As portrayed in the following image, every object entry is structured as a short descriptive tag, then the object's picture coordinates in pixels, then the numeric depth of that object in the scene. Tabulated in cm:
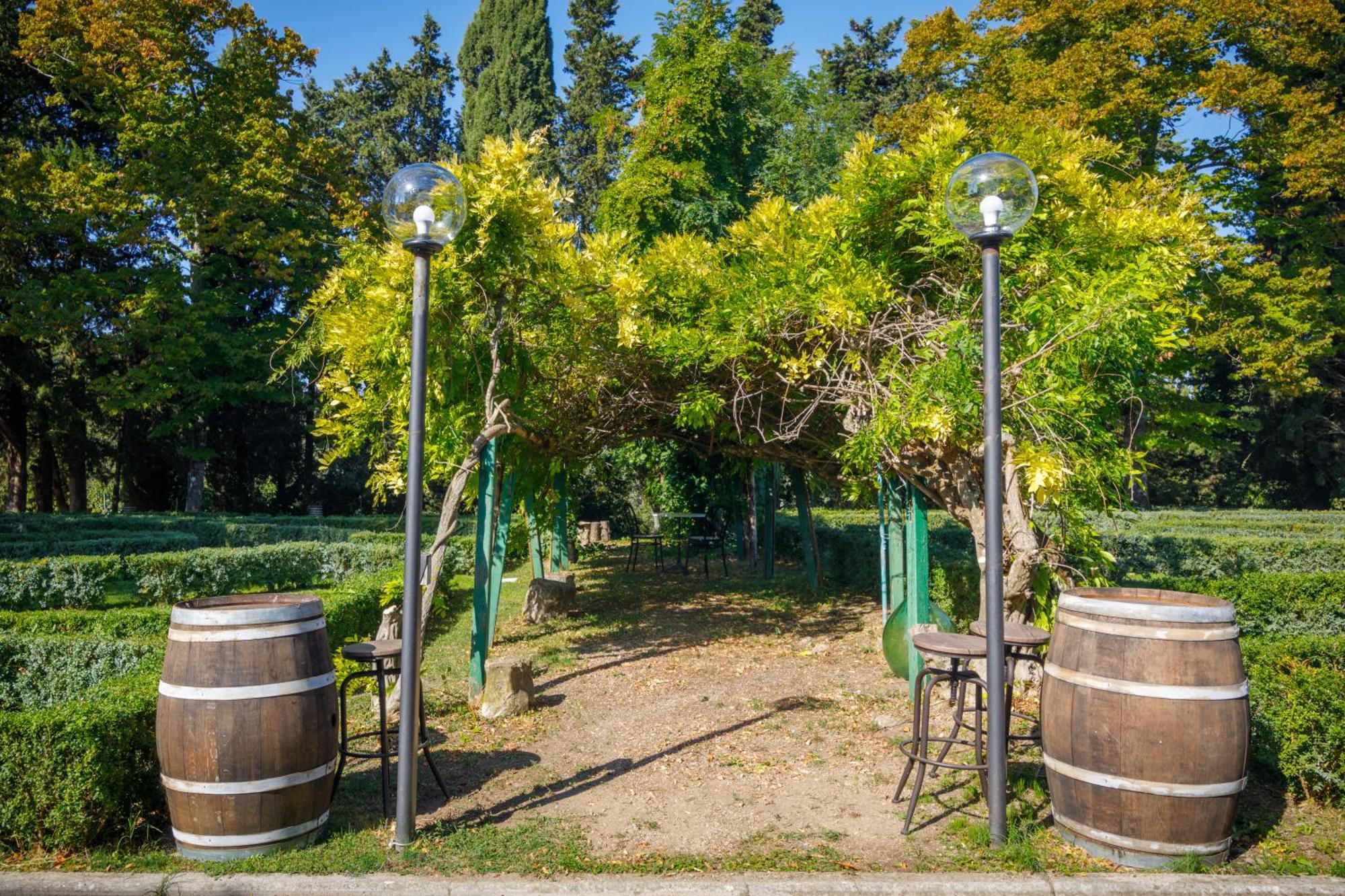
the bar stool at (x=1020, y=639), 443
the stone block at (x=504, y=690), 632
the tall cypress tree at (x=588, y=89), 3294
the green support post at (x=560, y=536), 1282
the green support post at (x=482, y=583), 661
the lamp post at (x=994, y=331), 396
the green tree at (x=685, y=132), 1275
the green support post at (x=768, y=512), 1368
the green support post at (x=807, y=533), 1211
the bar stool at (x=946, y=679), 427
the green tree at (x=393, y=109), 3441
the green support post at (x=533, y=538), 998
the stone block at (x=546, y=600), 1041
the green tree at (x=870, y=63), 3628
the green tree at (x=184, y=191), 1845
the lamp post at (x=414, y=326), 405
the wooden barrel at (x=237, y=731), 380
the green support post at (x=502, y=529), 820
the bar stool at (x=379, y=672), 447
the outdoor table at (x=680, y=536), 1476
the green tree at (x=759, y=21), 3139
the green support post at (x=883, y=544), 769
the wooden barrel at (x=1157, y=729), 359
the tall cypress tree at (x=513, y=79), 3247
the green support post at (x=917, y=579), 674
